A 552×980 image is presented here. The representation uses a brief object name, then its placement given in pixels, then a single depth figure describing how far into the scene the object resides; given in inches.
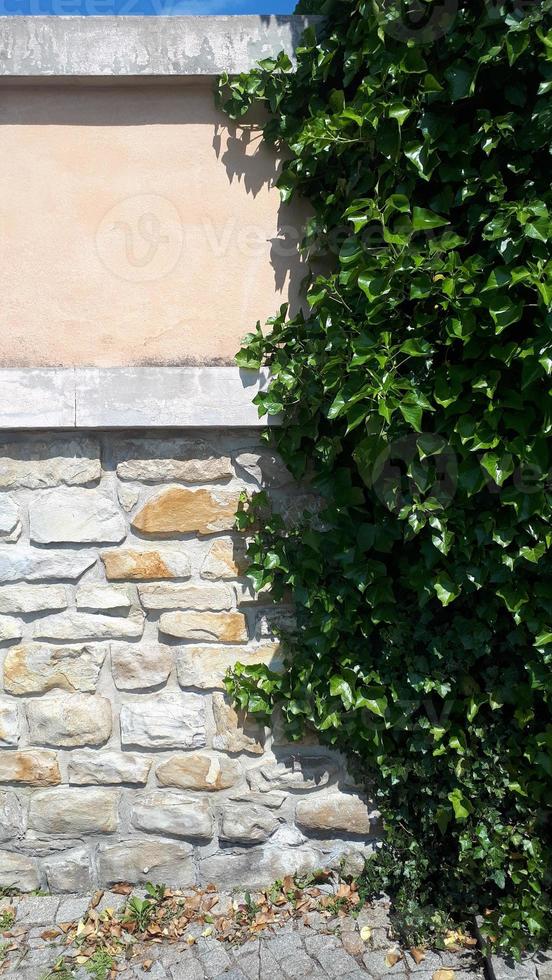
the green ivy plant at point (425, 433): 87.2
